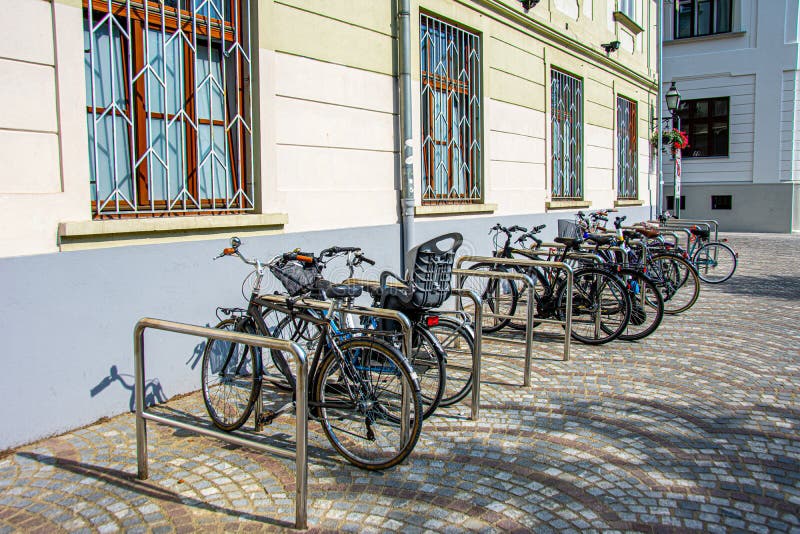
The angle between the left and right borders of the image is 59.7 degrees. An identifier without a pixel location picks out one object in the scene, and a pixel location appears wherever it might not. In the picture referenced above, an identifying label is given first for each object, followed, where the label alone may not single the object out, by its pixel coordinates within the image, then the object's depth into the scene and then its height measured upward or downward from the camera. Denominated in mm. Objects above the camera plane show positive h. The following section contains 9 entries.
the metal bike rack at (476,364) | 4344 -982
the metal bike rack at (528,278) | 5176 -548
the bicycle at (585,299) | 6316 -865
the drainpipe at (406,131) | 6852 +768
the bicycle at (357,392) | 3492 -944
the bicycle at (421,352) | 4043 -853
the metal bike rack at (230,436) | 2852 -885
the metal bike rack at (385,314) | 3521 -557
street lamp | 17578 +2460
